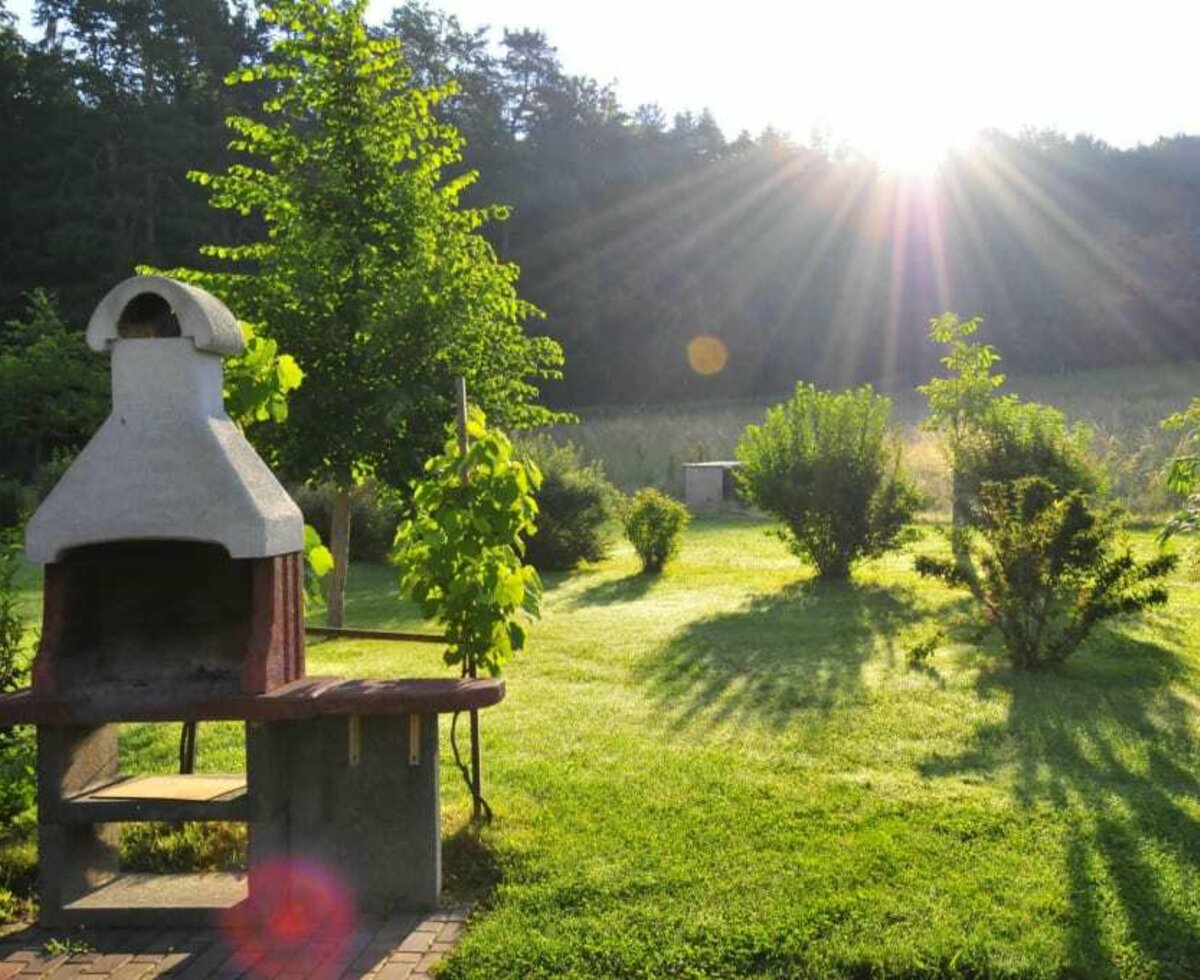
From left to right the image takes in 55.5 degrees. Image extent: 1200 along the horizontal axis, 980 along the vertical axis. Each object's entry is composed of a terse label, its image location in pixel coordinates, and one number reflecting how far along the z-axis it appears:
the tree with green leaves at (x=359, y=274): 11.02
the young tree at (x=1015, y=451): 13.91
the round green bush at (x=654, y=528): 16.80
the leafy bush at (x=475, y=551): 5.52
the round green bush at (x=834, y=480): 14.95
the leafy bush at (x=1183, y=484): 6.02
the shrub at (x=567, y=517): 17.95
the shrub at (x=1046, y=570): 9.17
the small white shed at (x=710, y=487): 25.70
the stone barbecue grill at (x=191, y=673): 4.45
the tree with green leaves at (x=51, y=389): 28.75
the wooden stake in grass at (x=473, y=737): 5.67
